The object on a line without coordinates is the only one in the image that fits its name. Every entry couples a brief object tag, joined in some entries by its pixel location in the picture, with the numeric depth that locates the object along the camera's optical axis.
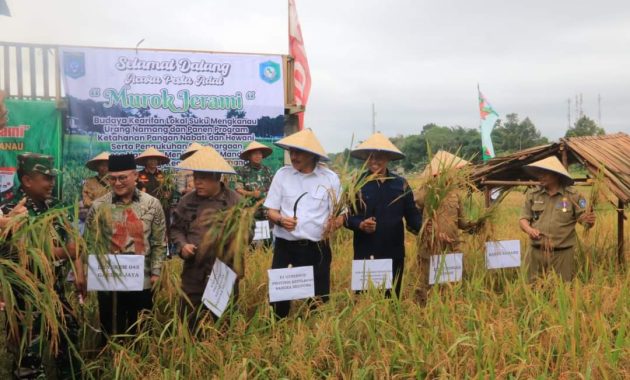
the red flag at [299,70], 7.18
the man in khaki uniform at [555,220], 4.23
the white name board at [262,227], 4.82
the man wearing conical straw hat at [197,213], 3.42
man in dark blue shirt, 3.83
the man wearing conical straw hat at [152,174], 5.78
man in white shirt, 3.58
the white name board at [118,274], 2.92
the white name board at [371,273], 3.48
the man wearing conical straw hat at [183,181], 6.17
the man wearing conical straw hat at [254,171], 6.00
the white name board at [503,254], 3.95
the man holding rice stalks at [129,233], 3.20
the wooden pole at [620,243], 4.92
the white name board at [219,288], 3.13
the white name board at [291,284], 3.23
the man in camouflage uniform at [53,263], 2.91
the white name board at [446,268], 3.48
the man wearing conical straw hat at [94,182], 5.10
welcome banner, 6.17
